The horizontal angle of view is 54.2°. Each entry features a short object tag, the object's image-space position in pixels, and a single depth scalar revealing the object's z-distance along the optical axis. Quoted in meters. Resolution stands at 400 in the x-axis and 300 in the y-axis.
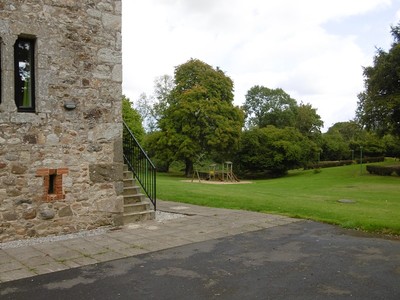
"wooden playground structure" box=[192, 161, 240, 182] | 34.28
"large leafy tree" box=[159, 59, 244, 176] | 35.88
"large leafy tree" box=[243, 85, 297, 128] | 56.03
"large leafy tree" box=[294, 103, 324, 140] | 50.12
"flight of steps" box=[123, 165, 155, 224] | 9.20
